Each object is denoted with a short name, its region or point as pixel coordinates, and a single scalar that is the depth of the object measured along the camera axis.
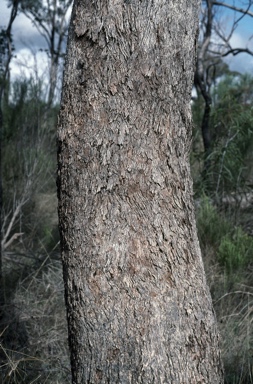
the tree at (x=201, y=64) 7.30
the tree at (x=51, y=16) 18.29
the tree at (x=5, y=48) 5.34
